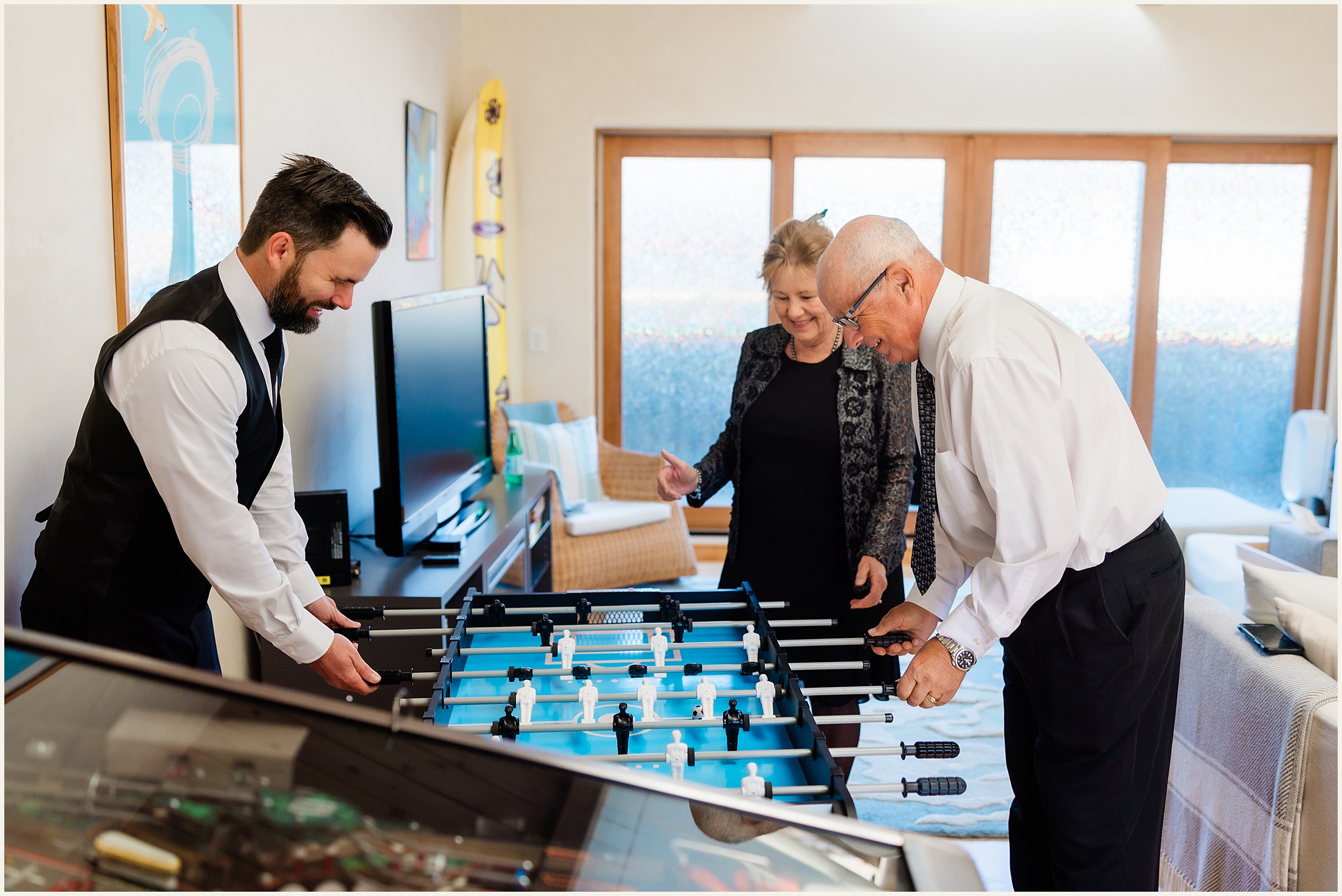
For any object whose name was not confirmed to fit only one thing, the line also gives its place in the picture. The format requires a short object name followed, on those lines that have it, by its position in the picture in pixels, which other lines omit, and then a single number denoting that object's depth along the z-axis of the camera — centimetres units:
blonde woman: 227
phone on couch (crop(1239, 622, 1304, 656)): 206
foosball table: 140
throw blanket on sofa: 191
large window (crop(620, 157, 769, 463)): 532
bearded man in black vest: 147
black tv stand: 237
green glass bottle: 400
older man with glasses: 146
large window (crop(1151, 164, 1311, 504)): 529
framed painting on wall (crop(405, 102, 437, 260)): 391
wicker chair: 436
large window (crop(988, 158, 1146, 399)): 524
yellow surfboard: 461
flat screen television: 258
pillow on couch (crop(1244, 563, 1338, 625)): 228
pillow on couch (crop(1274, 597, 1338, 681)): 203
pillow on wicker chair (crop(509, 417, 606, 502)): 453
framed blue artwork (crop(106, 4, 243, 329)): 187
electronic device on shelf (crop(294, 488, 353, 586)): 241
